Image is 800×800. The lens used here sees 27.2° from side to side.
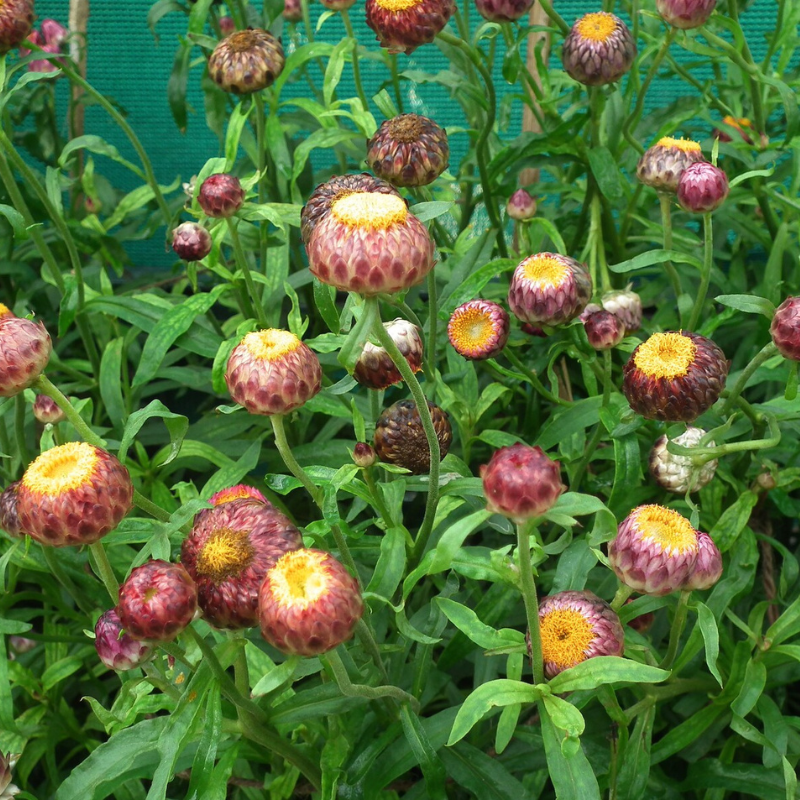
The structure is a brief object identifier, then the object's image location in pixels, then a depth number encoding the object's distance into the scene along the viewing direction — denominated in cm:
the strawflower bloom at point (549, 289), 66
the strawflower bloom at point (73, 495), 54
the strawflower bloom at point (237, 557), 54
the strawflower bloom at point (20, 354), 57
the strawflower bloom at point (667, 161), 72
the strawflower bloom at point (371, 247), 53
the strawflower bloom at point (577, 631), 58
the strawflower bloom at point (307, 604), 51
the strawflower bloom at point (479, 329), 68
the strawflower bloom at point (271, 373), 56
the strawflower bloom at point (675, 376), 62
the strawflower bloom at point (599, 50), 73
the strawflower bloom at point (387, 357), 64
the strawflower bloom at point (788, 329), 61
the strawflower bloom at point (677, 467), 68
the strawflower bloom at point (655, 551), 58
